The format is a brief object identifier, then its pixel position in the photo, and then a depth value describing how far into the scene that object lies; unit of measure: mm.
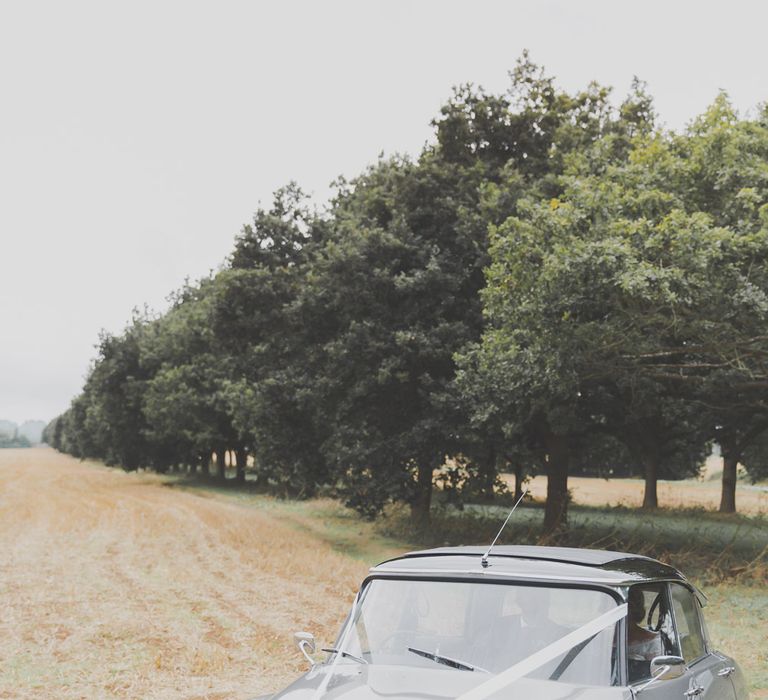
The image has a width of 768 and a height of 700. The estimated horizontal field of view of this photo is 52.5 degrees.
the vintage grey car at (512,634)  3920
